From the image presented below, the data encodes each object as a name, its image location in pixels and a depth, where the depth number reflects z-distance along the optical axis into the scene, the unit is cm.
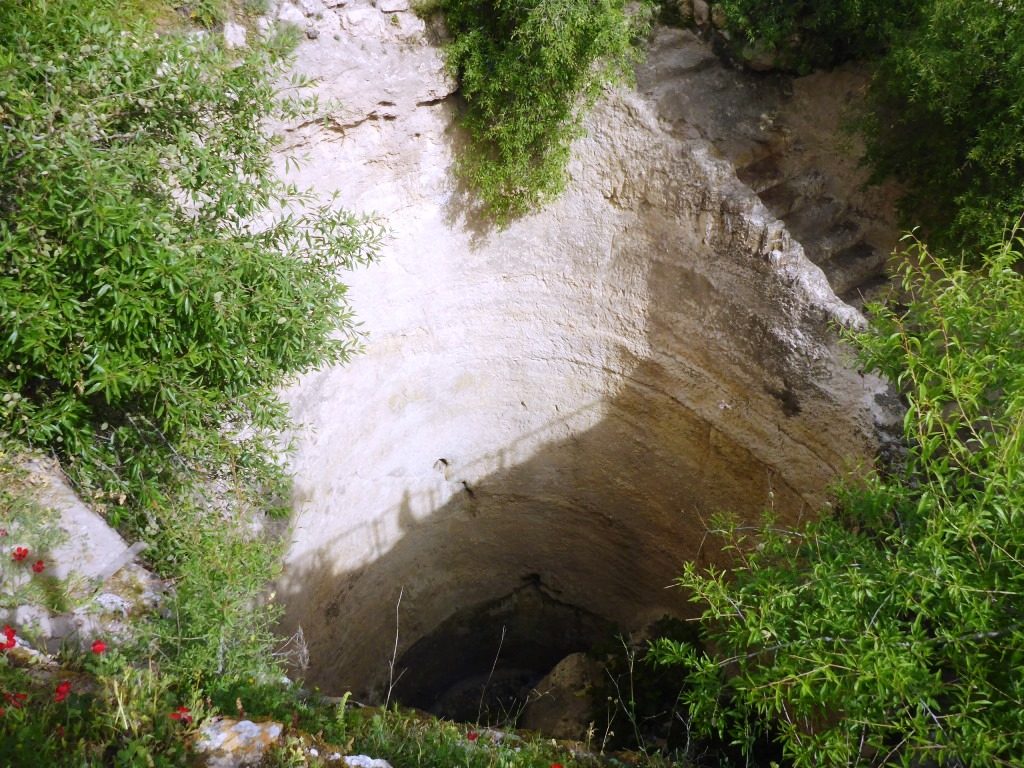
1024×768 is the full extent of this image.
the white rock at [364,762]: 297
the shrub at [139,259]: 315
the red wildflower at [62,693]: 284
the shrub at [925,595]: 288
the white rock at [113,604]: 382
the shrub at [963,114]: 482
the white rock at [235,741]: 287
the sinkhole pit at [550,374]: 544
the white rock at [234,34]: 478
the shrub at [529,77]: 521
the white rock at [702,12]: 650
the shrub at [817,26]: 576
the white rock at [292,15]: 492
